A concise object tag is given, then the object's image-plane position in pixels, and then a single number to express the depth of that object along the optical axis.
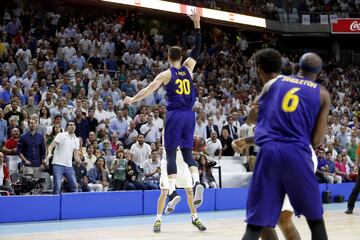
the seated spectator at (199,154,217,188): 16.16
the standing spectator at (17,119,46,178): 13.67
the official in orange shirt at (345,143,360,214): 14.58
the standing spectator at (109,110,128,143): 16.84
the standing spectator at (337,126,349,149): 21.94
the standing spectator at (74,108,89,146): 15.74
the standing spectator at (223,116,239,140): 18.92
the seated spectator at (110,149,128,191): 14.79
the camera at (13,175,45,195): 13.43
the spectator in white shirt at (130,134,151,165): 16.08
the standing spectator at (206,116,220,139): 18.69
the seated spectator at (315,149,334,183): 19.91
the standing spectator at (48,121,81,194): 13.69
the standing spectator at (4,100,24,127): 14.68
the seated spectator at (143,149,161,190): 15.80
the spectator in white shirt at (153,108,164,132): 17.45
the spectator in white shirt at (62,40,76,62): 20.06
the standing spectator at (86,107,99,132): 16.15
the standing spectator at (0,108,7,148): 14.37
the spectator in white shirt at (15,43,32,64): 18.67
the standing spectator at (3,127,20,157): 14.16
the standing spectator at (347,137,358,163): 21.67
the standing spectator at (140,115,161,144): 17.16
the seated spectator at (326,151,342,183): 20.35
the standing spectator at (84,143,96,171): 14.84
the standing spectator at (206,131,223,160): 18.12
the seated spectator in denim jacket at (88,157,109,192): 14.57
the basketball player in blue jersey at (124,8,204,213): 9.61
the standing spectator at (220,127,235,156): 18.67
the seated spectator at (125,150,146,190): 15.10
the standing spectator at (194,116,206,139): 18.47
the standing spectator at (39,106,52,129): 15.02
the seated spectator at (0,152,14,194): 12.91
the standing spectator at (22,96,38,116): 15.20
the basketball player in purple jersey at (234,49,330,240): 5.04
